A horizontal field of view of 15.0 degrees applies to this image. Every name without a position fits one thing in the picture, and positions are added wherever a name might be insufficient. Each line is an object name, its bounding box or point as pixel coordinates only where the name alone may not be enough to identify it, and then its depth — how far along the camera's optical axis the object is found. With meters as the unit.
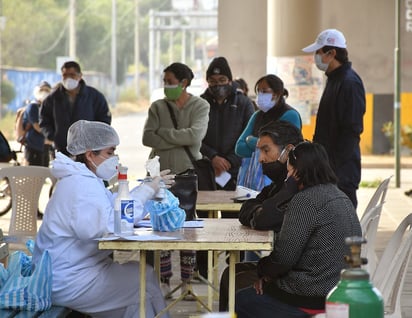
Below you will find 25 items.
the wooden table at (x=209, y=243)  8.35
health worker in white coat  8.68
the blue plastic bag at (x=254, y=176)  12.64
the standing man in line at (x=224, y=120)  14.30
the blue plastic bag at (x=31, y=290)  8.40
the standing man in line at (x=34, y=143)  22.21
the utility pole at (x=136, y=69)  104.67
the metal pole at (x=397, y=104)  27.99
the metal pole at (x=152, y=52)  85.54
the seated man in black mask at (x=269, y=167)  9.55
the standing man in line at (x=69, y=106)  15.72
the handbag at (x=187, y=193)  9.93
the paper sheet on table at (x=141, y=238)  8.41
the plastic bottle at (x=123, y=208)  8.54
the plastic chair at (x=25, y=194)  13.32
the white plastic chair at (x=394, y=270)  8.13
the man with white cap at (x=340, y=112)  12.29
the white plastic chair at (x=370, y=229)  8.90
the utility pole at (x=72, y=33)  82.74
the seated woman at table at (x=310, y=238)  8.03
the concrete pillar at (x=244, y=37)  34.04
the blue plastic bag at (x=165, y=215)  9.10
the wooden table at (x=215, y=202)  11.17
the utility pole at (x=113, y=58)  88.93
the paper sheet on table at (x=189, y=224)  9.47
